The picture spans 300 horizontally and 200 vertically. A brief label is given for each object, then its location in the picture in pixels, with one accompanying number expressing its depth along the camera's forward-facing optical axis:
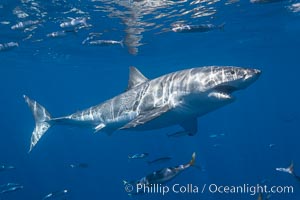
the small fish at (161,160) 10.21
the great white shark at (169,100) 7.08
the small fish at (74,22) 12.67
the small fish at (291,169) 8.37
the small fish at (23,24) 12.76
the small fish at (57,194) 11.36
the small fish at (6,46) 12.38
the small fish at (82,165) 13.44
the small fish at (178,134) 9.95
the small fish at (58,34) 13.41
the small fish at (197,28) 11.22
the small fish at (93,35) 21.89
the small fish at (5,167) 12.44
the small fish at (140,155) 11.33
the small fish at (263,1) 9.99
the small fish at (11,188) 11.51
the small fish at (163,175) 6.63
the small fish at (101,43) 13.86
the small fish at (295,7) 18.55
